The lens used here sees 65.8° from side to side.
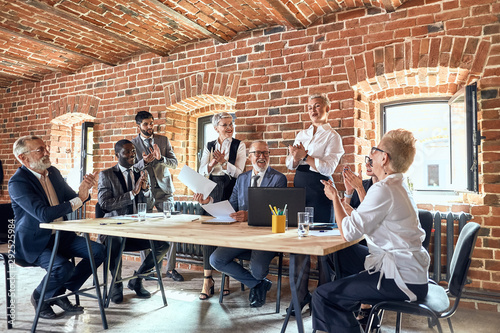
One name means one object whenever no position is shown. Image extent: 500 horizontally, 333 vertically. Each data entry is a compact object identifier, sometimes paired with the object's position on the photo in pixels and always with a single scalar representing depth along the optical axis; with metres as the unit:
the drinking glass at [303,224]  2.17
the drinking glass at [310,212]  2.47
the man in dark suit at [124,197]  3.39
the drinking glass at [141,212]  2.92
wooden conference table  1.91
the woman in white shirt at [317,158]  3.31
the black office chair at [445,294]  1.79
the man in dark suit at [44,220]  2.83
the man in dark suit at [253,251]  3.00
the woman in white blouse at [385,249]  1.86
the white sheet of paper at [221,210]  2.87
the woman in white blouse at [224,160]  3.76
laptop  2.44
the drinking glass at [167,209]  3.03
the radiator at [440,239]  3.34
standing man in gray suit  4.11
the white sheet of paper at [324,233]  2.26
